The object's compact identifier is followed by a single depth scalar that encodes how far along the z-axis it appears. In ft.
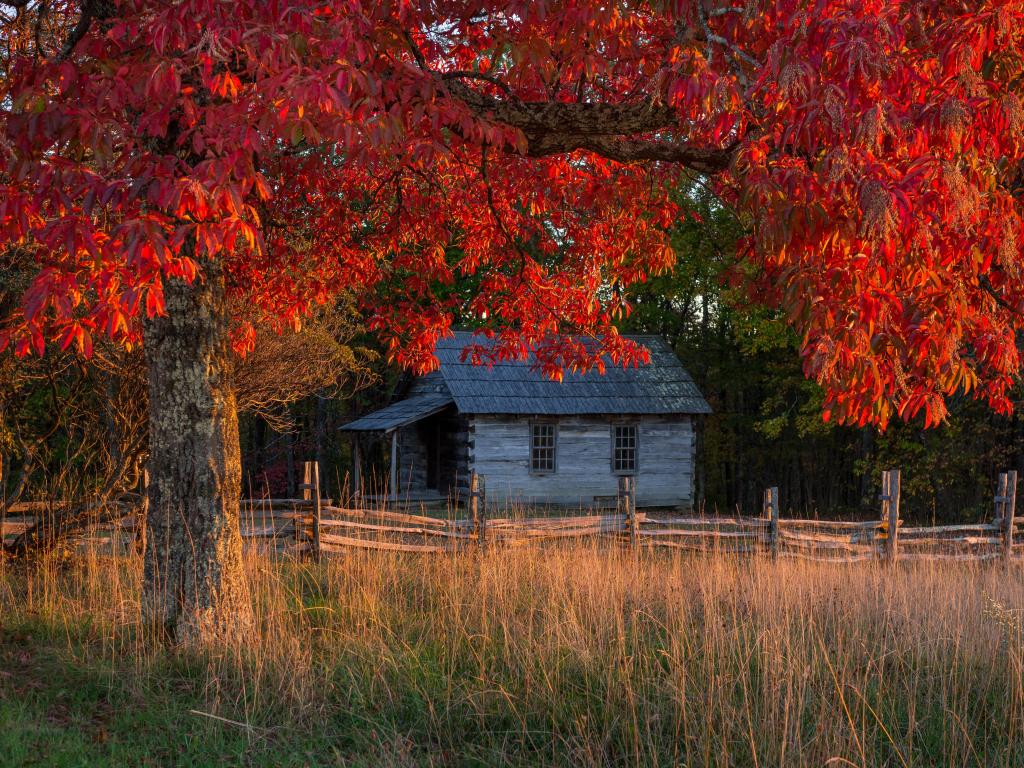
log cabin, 79.20
